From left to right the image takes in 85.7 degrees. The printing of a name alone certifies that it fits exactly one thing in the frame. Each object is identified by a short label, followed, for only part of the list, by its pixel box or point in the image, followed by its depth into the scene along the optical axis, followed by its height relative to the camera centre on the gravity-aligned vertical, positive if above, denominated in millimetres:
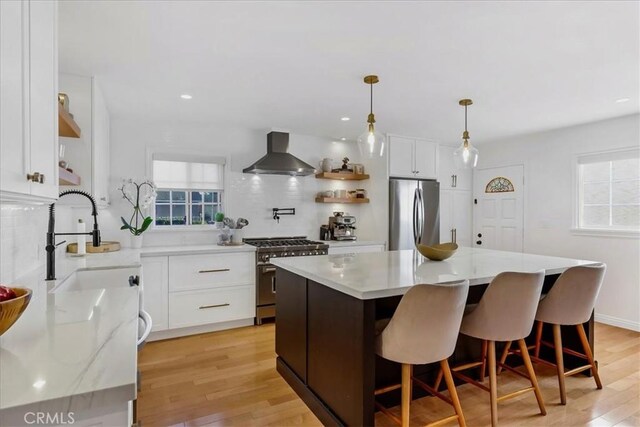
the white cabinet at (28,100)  1042 +399
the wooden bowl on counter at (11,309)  892 -263
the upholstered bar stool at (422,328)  1714 -596
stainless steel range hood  4324 +645
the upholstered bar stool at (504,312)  1986 -587
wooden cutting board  3102 -344
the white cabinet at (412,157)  4887 +805
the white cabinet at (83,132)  2660 +624
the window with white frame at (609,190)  3912 +269
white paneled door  5055 +70
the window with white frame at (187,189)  4242 +296
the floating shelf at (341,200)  4938 +182
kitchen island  1824 -645
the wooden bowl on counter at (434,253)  2688 -315
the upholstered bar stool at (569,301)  2271 -593
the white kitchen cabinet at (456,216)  5578 -58
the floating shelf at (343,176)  4902 +529
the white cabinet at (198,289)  3543 -836
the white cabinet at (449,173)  5594 +643
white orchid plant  3980 +175
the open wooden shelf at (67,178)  1996 +208
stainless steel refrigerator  4840 +5
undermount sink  2191 -442
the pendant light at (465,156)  3119 +518
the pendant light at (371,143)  2635 +536
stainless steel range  4031 -721
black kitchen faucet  1872 -194
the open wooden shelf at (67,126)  1996 +542
